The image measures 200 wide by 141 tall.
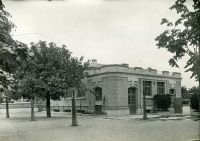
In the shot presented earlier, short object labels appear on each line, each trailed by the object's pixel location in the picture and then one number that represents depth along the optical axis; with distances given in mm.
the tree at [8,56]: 4262
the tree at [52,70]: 30250
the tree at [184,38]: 11203
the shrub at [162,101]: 40812
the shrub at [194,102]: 35494
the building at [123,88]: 35625
